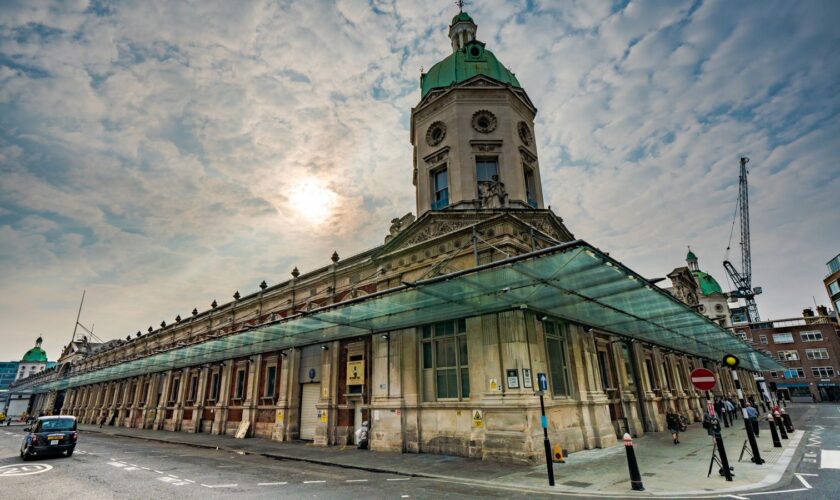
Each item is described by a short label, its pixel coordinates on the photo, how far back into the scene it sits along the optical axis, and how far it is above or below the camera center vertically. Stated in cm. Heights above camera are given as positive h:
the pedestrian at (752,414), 1305 -104
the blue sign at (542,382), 1141 +14
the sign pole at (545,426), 995 -95
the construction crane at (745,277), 10194 +2650
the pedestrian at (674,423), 1672 -155
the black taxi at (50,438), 1648 -145
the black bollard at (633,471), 912 -186
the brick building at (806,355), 6788 +411
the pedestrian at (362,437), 1809 -190
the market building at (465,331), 1387 +276
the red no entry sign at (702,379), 998 +10
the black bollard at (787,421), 2002 -188
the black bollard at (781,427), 1781 -191
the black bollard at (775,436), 1480 -189
